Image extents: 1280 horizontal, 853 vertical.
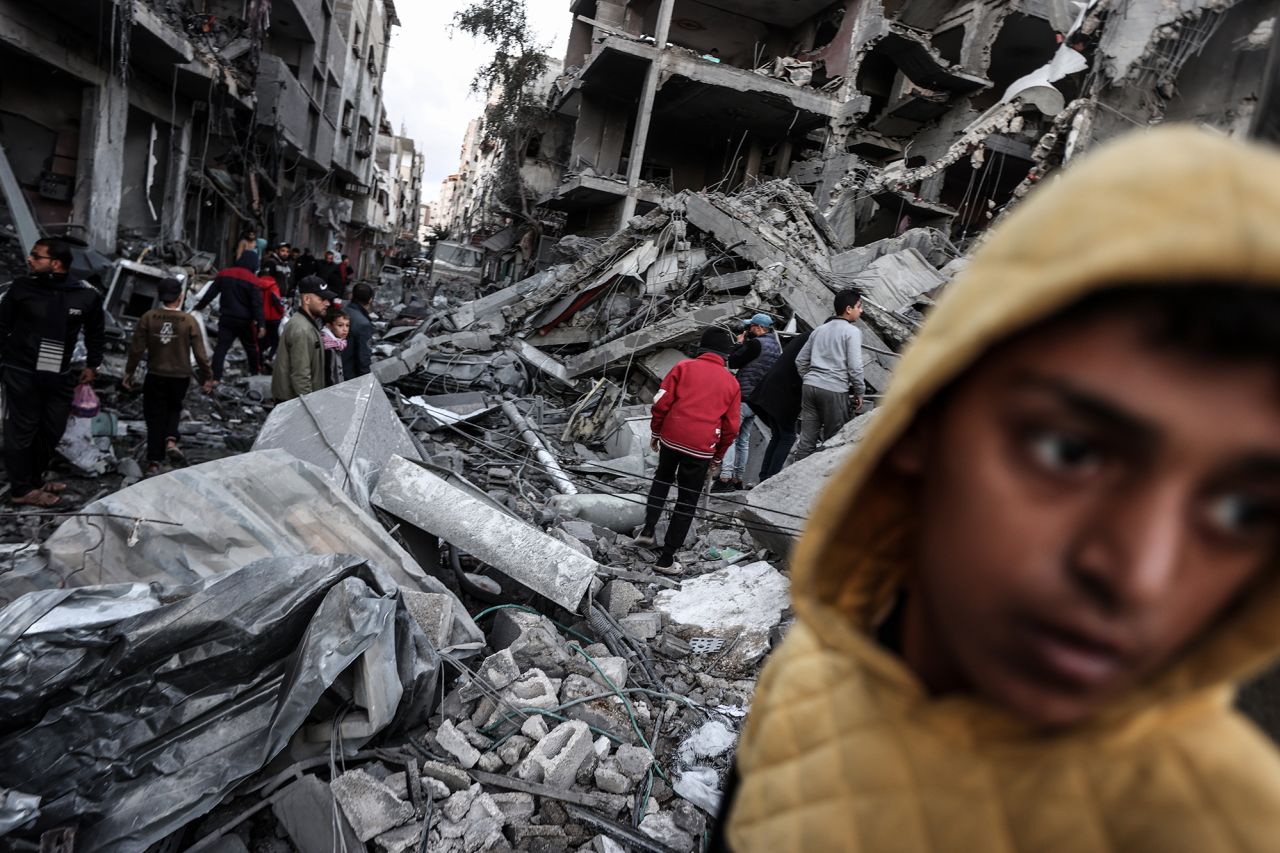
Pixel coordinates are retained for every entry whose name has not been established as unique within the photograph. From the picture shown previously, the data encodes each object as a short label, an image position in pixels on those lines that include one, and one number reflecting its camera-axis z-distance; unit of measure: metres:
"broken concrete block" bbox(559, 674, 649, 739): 3.38
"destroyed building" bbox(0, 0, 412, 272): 10.77
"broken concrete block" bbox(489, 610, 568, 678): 3.69
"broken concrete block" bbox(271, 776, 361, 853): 2.47
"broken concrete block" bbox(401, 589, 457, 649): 3.40
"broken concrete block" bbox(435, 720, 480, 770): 2.97
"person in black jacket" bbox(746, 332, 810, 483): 6.83
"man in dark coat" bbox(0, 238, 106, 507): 4.63
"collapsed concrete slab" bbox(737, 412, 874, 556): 4.52
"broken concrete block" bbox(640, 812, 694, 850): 2.78
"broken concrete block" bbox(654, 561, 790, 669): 4.22
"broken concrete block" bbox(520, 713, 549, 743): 3.15
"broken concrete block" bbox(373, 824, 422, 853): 2.52
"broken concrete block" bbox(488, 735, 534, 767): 3.05
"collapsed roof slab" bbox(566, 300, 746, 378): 9.49
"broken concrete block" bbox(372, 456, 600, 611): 4.10
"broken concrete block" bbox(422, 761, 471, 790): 2.84
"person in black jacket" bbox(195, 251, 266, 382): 8.28
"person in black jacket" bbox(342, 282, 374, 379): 7.12
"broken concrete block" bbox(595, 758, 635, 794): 2.98
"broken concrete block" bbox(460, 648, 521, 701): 3.31
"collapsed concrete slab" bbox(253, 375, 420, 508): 4.59
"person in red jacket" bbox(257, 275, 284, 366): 9.38
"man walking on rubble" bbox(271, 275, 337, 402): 5.89
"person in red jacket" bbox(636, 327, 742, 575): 5.33
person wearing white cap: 7.45
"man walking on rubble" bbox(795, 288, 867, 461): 6.23
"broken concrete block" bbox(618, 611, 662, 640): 4.32
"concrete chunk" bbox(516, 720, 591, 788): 2.95
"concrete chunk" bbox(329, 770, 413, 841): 2.53
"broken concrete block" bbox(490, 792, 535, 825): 2.76
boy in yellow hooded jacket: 0.49
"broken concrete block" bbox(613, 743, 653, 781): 3.06
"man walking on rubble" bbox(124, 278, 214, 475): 5.71
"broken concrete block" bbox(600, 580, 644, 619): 4.54
